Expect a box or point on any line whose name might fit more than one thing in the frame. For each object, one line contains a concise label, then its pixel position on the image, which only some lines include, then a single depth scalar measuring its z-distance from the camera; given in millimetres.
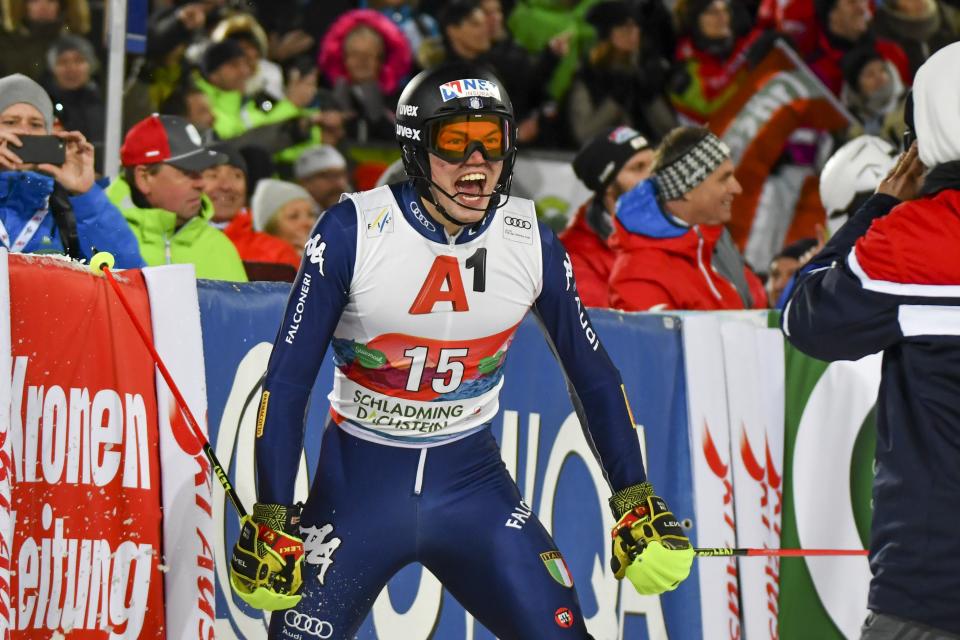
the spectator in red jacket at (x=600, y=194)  16406
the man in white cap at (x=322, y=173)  20750
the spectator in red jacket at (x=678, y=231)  15117
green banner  14070
